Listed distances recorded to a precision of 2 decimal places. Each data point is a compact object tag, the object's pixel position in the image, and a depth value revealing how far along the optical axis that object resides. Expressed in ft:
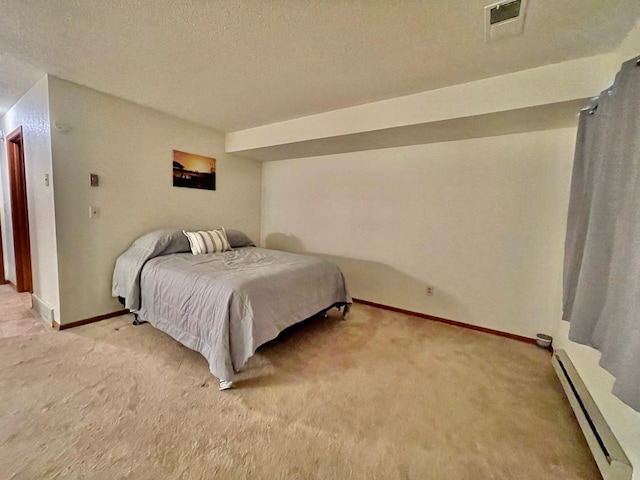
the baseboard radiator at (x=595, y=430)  3.76
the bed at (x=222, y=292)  6.08
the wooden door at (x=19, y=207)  10.43
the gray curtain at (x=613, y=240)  3.39
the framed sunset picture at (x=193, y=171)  11.02
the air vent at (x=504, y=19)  4.60
